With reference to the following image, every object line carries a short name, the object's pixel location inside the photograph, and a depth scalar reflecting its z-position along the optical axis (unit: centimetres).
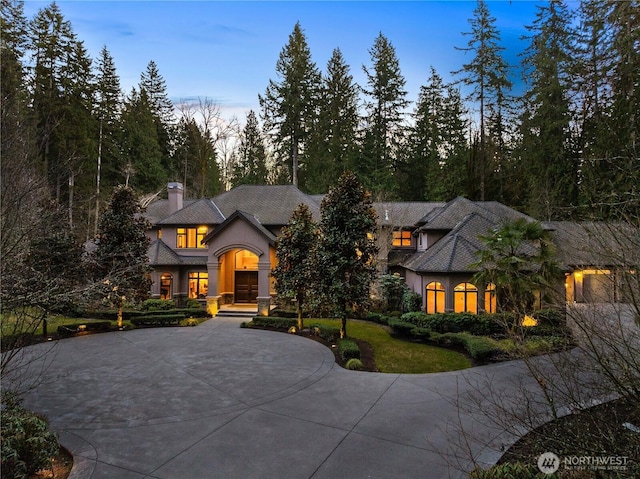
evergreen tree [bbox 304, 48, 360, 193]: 3991
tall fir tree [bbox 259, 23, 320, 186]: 4159
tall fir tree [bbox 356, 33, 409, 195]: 4312
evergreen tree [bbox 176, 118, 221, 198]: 4297
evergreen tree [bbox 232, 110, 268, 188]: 4806
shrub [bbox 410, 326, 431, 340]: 1639
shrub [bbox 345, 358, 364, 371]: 1248
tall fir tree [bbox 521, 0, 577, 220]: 2886
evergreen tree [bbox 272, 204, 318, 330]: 1850
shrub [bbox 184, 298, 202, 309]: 2339
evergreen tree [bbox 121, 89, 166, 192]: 4156
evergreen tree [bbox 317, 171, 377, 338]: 1587
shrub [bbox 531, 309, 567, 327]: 1577
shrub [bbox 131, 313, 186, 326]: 2022
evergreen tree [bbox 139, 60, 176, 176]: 4962
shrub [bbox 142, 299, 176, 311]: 2217
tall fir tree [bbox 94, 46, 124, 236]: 3781
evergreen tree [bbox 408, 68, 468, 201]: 3869
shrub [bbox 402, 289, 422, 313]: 2081
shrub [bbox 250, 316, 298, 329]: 1938
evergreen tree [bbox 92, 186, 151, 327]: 1848
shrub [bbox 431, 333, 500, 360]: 1310
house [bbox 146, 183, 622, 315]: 1992
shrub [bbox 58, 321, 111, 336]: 1769
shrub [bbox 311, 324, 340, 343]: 1650
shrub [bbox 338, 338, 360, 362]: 1350
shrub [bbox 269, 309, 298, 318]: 2139
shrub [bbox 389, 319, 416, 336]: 1708
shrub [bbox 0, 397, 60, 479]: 550
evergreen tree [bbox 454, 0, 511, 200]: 3481
